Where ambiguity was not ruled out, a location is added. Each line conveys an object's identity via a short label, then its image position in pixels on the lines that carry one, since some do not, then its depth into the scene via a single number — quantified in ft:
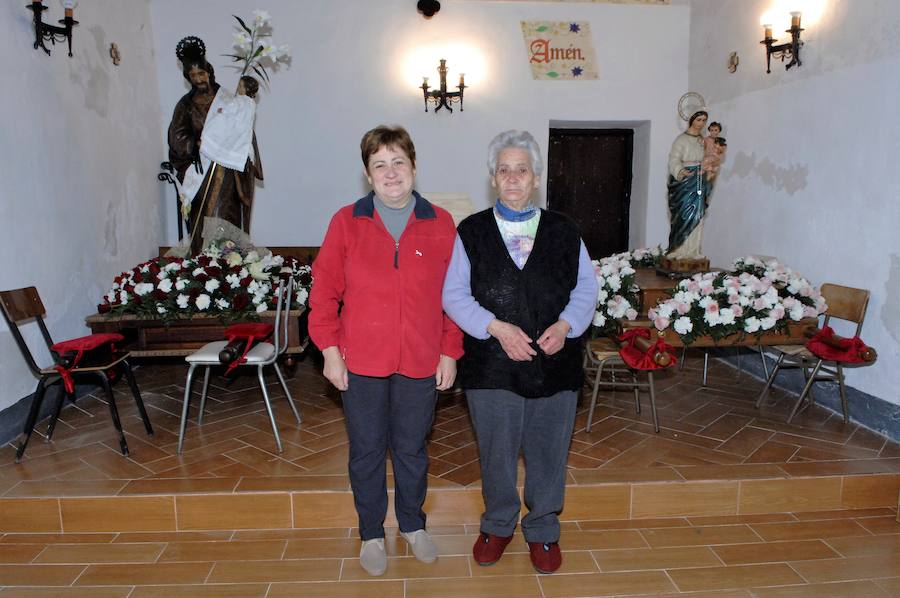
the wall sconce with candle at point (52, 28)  13.03
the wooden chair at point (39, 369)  10.86
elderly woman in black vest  7.45
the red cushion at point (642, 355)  11.23
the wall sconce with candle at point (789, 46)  14.88
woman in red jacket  7.52
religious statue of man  15.70
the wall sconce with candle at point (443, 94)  20.76
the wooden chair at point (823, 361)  12.35
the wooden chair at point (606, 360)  11.84
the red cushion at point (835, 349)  11.62
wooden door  22.95
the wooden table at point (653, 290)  15.58
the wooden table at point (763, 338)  12.67
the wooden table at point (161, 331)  13.56
